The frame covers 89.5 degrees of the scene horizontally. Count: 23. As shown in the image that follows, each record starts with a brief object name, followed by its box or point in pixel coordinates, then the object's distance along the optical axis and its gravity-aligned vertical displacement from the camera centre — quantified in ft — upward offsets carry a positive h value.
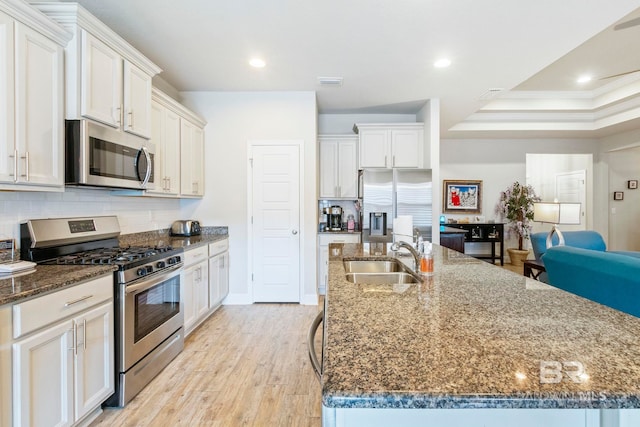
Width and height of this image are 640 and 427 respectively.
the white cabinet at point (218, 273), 11.35 -2.34
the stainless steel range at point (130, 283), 6.39 -1.60
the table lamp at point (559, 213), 15.40 -0.09
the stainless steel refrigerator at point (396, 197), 13.52 +0.57
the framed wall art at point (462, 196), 22.04 +1.01
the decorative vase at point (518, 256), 20.55 -2.88
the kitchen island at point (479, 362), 1.94 -1.08
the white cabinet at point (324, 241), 14.55 -1.38
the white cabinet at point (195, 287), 9.37 -2.40
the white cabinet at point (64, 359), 4.41 -2.34
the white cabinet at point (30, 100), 5.19 +1.91
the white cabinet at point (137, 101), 7.88 +2.81
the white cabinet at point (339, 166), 15.71 +2.16
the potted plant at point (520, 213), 20.67 -0.13
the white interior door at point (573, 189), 22.52 +1.64
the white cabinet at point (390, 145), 14.97 +3.05
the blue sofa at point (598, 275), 6.73 -1.52
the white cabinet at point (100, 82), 6.59 +2.79
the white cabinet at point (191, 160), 11.44 +1.90
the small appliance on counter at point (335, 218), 15.92 -0.37
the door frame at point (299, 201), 13.21 +0.36
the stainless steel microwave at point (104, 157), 6.48 +1.19
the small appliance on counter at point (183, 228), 12.00 -0.67
